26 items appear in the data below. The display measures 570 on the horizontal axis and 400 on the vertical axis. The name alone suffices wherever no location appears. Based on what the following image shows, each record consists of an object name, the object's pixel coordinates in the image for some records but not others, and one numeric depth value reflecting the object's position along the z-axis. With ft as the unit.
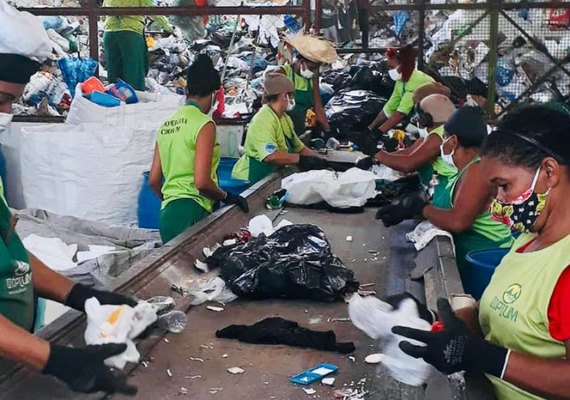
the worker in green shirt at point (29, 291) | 6.51
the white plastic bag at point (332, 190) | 17.93
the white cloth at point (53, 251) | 15.67
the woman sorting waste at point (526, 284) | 6.47
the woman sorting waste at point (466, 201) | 11.28
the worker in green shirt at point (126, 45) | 26.37
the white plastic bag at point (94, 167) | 21.25
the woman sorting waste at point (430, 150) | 14.65
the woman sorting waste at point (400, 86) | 26.05
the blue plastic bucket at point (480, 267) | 10.11
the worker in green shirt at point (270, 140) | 20.30
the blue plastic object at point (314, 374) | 8.87
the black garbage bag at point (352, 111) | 29.07
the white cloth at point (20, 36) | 7.75
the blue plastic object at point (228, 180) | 21.07
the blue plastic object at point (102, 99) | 22.54
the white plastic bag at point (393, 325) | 7.51
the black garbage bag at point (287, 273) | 11.38
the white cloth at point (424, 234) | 12.69
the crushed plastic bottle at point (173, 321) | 10.23
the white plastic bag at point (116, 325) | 7.31
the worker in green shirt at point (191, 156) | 14.40
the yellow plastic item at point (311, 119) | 27.02
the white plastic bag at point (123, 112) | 22.36
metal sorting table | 8.55
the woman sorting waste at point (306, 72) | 24.03
